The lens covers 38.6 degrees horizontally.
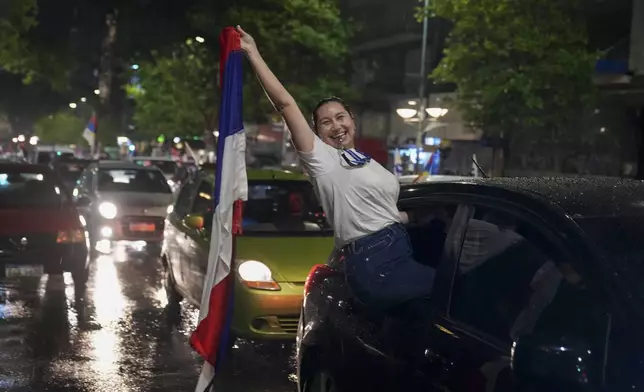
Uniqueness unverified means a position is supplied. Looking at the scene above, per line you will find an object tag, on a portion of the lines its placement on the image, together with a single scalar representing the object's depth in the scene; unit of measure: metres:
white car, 16.64
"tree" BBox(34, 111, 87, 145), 86.12
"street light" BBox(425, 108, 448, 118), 26.19
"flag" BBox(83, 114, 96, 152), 34.93
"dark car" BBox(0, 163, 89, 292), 10.44
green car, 7.77
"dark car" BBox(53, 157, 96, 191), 24.05
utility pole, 26.23
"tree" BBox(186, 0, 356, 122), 26.11
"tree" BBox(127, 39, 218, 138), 37.72
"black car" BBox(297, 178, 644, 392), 2.87
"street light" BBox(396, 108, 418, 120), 26.22
